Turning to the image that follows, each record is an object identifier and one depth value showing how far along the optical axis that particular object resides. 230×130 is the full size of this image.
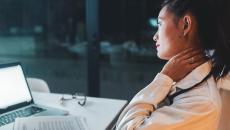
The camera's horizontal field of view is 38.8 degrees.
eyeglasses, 1.81
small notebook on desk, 1.36
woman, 1.05
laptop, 1.58
